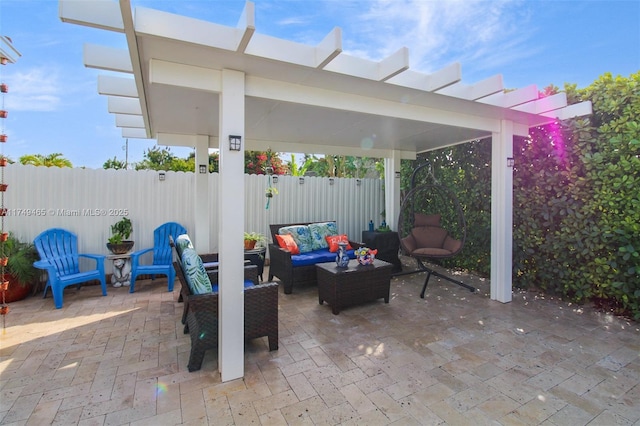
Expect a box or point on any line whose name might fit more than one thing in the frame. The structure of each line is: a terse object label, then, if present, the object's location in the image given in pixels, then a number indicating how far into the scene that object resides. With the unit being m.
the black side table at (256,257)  5.03
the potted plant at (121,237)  5.11
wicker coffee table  4.02
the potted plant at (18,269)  4.27
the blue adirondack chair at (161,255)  4.94
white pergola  2.26
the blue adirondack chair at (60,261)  4.21
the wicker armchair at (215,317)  2.71
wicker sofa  4.88
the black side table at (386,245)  6.07
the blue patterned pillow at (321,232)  5.89
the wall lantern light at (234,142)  2.60
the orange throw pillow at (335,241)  5.74
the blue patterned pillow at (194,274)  2.81
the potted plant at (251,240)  5.35
